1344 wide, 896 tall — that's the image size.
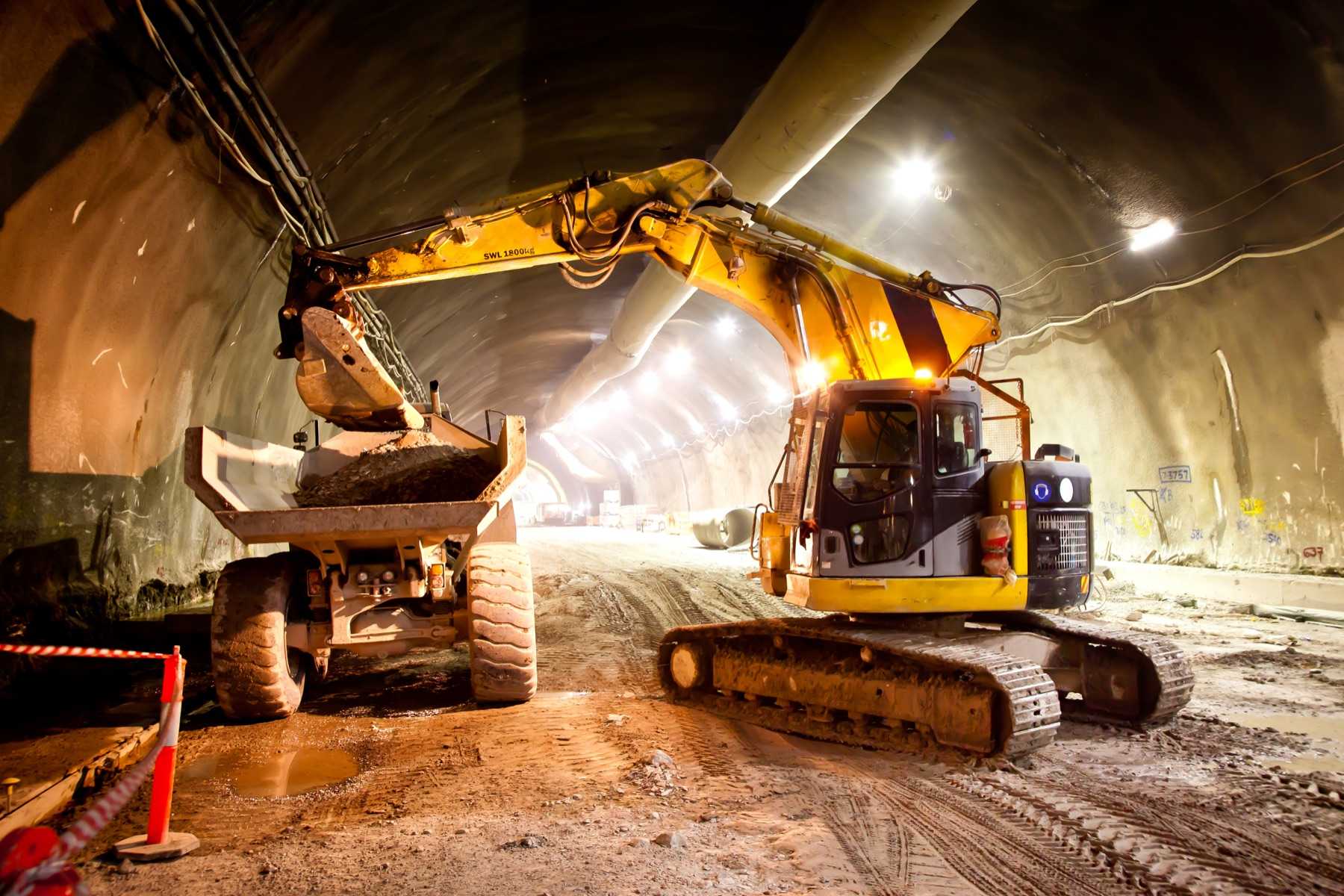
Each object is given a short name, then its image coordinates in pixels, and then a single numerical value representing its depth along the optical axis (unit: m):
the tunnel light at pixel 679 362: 20.42
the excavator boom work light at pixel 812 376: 5.76
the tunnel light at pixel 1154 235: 9.17
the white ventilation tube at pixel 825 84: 6.16
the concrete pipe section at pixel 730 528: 18.80
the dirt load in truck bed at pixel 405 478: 5.57
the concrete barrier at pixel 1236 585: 8.14
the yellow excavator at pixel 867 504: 4.73
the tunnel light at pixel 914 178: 10.79
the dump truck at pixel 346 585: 4.86
